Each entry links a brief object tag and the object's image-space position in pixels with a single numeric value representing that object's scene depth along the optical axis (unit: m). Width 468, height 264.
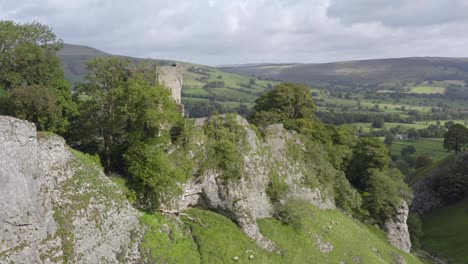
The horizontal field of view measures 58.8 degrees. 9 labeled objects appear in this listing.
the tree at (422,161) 125.62
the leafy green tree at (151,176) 35.72
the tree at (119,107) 37.53
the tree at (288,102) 68.88
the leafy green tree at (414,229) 76.44
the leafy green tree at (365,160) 67.75
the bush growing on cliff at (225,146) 41.72
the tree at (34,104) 34.62
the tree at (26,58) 39.88
